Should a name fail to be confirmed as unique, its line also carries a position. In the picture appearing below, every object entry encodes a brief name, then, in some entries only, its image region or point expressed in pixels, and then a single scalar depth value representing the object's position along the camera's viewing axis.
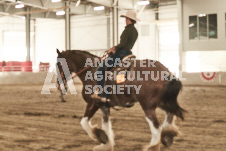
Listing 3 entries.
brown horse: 9.49
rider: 10.55
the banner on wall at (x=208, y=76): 45.11
